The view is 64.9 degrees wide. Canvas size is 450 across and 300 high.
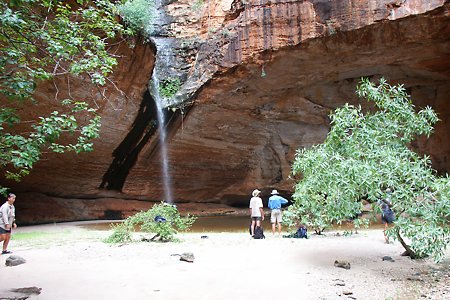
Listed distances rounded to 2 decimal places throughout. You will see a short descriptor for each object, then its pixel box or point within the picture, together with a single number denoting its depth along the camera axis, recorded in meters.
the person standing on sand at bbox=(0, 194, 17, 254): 6.23
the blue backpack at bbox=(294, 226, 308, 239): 7.73
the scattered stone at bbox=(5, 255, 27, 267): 5.01
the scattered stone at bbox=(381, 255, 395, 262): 5.32
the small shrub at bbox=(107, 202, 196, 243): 7.18
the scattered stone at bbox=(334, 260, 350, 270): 4.91
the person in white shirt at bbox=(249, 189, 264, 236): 8.09
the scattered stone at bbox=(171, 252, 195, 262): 5.17
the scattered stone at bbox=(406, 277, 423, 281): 4.35
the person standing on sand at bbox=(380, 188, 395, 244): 6.52
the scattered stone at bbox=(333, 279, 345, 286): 4.14
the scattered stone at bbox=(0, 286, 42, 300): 3.43
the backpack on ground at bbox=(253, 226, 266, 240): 7.77
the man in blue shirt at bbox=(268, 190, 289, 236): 8.48
